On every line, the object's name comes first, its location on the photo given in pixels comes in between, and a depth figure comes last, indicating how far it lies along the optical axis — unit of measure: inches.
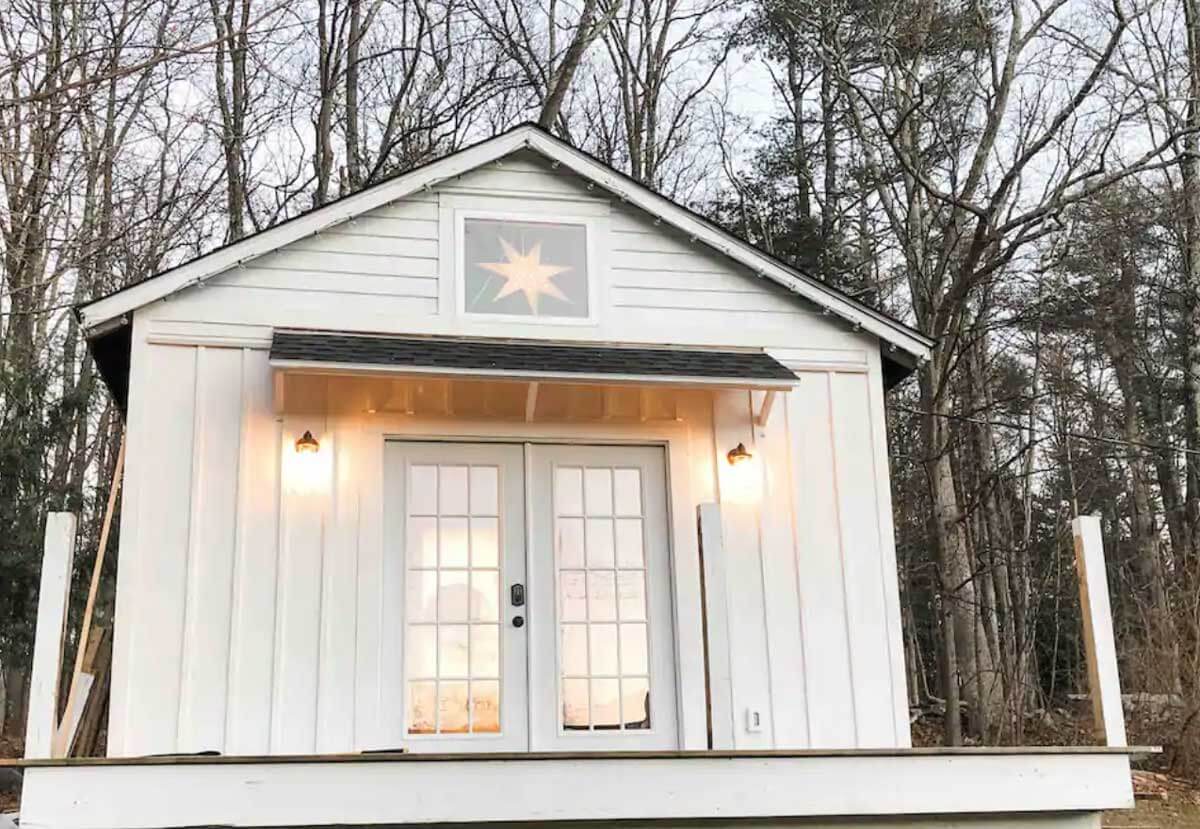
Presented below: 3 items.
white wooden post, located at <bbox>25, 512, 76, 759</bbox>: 183.0
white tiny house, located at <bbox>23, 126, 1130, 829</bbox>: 236.4
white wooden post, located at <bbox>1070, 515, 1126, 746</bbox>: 201.0
